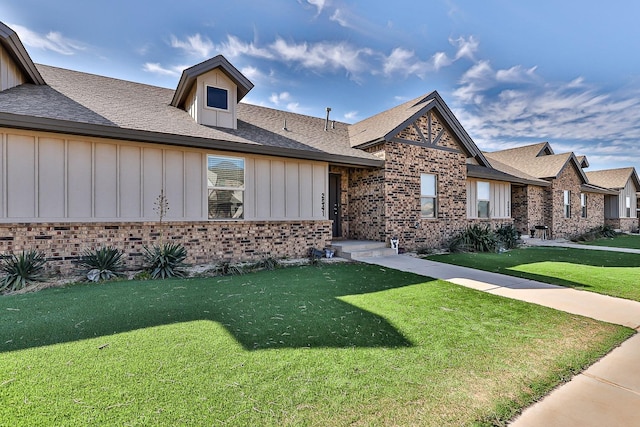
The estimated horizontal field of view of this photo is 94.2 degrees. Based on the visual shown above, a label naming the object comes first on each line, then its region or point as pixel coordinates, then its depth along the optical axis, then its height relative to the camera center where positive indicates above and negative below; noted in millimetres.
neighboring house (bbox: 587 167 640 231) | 24984 +1302
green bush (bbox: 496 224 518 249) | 13038 -1088
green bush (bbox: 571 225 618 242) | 17017 -1368
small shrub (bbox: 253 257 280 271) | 7820 -1405
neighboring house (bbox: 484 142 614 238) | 16859 +1092
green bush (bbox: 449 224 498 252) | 11688 -1171
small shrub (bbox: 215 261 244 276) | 7109 -1411
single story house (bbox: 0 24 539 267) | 6426 +1230
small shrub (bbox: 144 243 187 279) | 6762 -1146
